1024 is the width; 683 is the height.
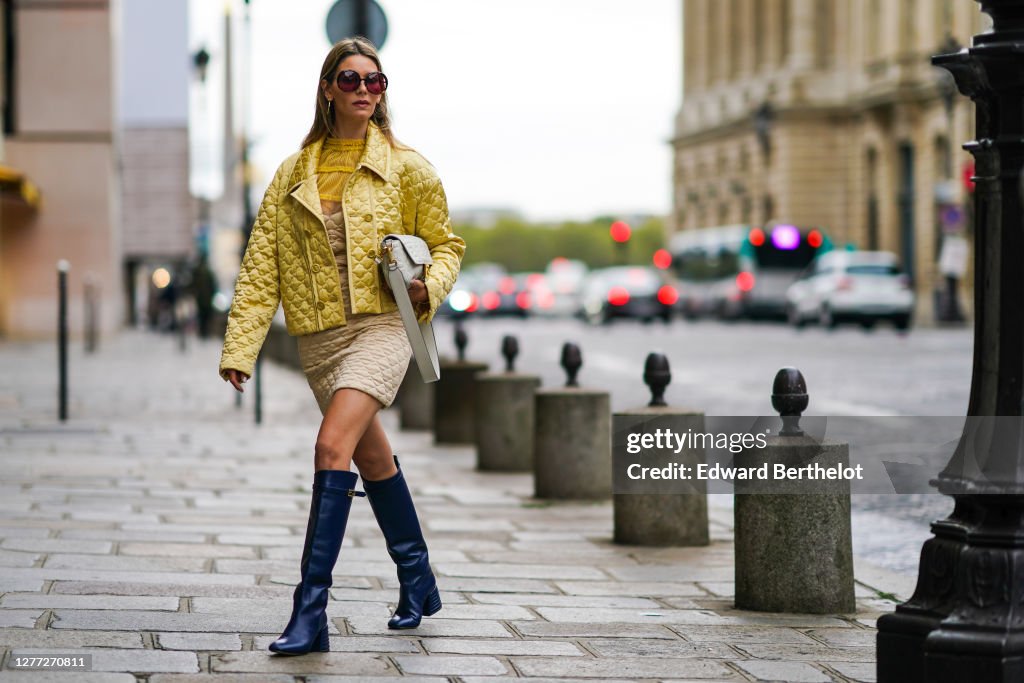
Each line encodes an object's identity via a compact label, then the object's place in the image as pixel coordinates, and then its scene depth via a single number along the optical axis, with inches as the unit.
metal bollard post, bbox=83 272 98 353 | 1163.9
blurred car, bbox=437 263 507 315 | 2426.4
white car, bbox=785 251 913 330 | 1552.8
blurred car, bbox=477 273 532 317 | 2583.7
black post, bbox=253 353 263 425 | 572.7
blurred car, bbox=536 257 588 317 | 2714.1
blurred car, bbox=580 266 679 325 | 1936.5
